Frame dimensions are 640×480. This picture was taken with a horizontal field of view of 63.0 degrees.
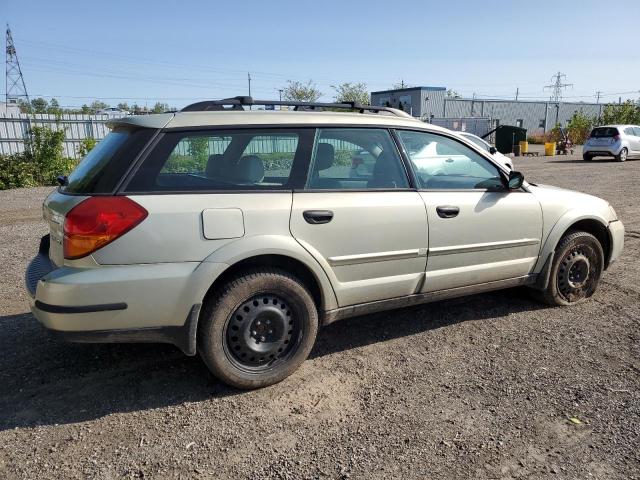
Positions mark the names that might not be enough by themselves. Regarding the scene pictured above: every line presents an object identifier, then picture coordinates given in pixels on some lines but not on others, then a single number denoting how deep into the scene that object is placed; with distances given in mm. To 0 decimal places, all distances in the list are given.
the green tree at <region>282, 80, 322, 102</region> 52756
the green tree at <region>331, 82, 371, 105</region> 57688
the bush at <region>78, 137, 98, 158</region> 16750
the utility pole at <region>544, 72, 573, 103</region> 104125
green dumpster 28969
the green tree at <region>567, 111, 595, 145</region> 40156
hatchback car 22672
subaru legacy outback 2934
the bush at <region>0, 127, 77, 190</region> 14602
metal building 46188
